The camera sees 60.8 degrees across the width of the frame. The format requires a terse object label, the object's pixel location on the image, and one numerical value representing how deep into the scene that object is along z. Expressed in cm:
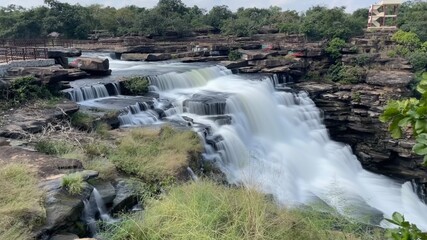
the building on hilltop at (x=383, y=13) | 5166
